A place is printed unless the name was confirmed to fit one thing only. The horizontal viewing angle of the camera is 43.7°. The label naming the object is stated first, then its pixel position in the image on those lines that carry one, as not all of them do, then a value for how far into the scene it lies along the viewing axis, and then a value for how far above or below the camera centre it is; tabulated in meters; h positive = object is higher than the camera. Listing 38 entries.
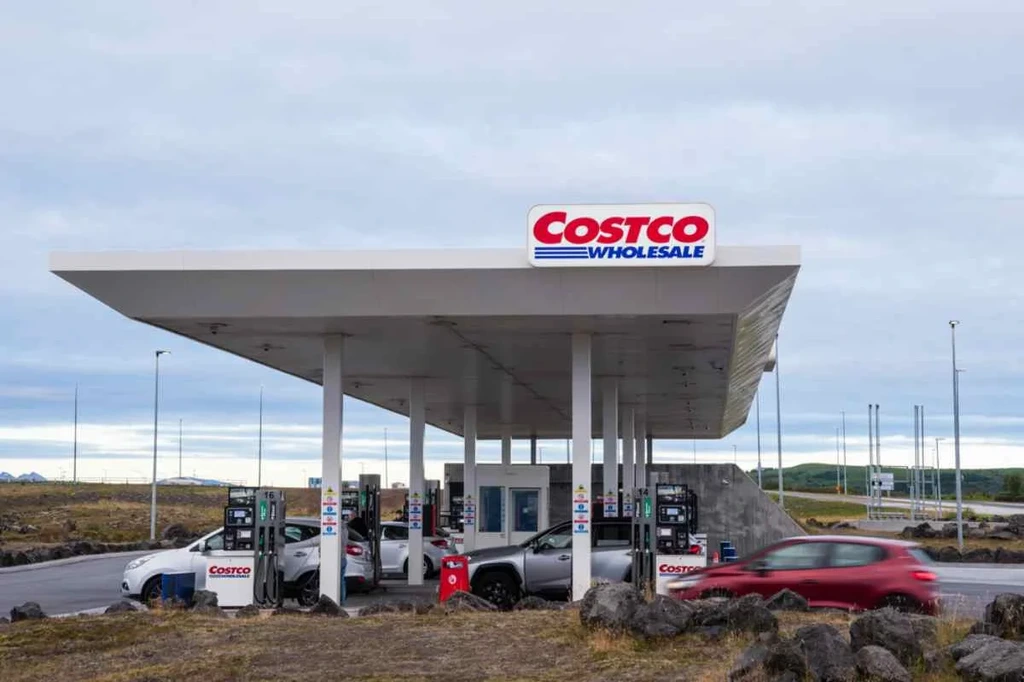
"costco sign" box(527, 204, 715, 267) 17.92 +3.20
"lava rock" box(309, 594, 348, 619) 18.20 -2.11
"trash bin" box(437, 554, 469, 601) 19.95 -1.80
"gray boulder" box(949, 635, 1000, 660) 11.18 -1.64
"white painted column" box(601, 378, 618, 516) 30.19 +0.67
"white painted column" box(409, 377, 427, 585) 28.30 -0.35
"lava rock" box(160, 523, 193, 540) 50.11 -2.85
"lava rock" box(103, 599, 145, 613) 18.56 -2.15
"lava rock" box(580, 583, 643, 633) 13.62 -1.58
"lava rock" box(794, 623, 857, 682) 10.68 -1.66
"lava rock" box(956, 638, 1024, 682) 10.30 -1.68
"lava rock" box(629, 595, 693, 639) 13.38 -1.69
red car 16.56 -1.55
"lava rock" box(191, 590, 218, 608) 19.19 -2.08
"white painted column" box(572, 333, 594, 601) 20.59 -0.43
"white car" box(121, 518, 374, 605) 22.08 -1.82
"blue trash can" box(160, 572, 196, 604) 20.78 -2.05
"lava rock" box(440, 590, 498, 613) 17.58 -2.00
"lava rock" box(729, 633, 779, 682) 10.88 -1.74
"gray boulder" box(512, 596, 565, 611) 18.56 -2.12
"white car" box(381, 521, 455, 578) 29.64 -2.11
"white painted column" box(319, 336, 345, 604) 21.28 -0.53
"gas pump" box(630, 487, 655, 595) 21.06 -1.36
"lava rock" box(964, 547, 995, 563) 40.81 -3.13
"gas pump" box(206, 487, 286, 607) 21.05 -1.59
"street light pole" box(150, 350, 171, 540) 47.31 +2.01
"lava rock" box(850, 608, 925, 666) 11.45 -1.59
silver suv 21.61 -1.85
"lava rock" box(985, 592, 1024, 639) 12.68 -1.57
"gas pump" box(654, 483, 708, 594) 21.10 -1.09
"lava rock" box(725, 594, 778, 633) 13.62 -1.69
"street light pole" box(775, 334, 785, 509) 54.44 +1.64
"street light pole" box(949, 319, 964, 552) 44.81 +0.65
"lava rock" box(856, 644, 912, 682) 10.59 -1.73
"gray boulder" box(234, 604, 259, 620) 18.30 -2.20
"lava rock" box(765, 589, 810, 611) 16.05 -1.79
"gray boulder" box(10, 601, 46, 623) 17.83 -2.11
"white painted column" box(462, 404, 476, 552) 32.03 -0.88
